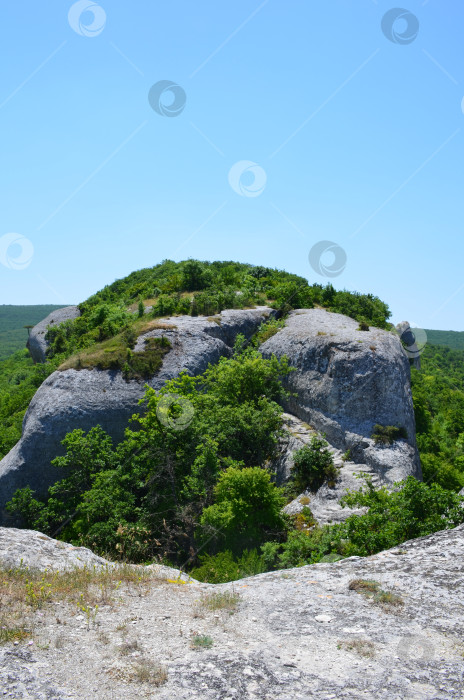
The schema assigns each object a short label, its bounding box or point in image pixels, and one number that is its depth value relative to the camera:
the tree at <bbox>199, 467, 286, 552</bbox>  15.77
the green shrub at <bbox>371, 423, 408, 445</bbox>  19.99
